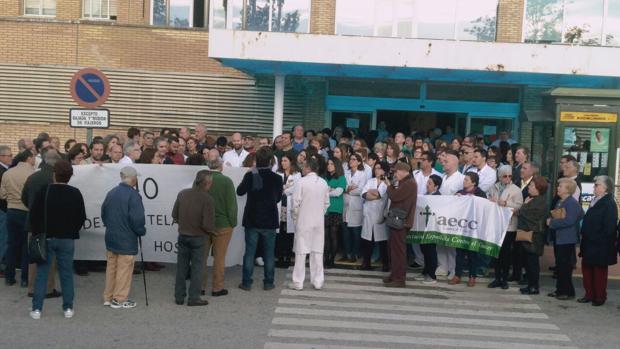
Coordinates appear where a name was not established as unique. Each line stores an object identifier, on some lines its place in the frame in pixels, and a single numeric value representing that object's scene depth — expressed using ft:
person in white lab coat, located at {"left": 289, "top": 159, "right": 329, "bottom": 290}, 34.32
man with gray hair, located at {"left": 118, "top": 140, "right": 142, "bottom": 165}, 38.50
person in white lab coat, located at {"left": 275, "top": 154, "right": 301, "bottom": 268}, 39.11
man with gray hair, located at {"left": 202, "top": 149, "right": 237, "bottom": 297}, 32.89
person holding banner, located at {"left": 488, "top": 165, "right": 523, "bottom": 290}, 36.47
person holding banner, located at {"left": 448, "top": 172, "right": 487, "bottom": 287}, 37.19
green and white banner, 36.78
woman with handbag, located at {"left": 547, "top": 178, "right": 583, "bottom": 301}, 34.83
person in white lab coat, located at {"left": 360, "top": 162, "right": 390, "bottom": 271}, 38.47
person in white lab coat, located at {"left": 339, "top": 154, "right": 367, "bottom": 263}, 39.45
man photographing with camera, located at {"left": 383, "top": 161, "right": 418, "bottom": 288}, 35.37
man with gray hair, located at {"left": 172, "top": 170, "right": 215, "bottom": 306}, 30.78
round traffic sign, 40.78
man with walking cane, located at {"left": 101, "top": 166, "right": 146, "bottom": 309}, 29.96
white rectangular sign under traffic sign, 40.96
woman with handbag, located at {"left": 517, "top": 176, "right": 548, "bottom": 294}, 35.45
